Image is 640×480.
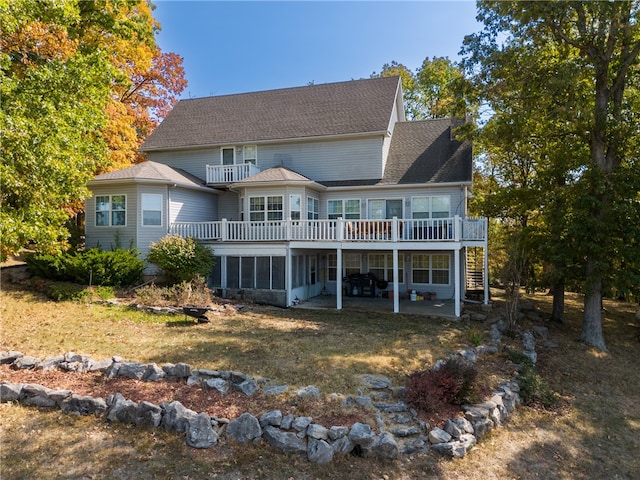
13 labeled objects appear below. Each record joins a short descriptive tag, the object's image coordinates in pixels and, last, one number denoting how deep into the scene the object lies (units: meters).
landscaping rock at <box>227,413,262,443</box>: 5.54
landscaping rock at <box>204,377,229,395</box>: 6.69
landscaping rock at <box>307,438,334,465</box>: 5.27
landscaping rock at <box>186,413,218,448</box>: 5.39
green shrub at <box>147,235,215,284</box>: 14.58
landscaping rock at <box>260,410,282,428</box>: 5.70
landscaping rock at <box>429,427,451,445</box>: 5.78
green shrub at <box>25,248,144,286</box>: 13.84
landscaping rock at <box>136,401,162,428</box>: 5.77
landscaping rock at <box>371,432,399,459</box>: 5.45
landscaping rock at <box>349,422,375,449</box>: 5.49
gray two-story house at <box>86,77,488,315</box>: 15.19
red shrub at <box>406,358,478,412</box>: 6.61
